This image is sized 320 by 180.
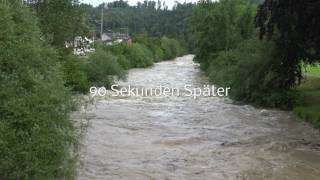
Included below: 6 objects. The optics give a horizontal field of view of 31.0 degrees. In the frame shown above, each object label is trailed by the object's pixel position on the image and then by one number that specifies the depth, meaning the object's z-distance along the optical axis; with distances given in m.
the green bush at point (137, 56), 82.94
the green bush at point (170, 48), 126.19
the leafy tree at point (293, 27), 21.27
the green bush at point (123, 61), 69.94
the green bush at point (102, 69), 45.69
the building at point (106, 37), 136.05
